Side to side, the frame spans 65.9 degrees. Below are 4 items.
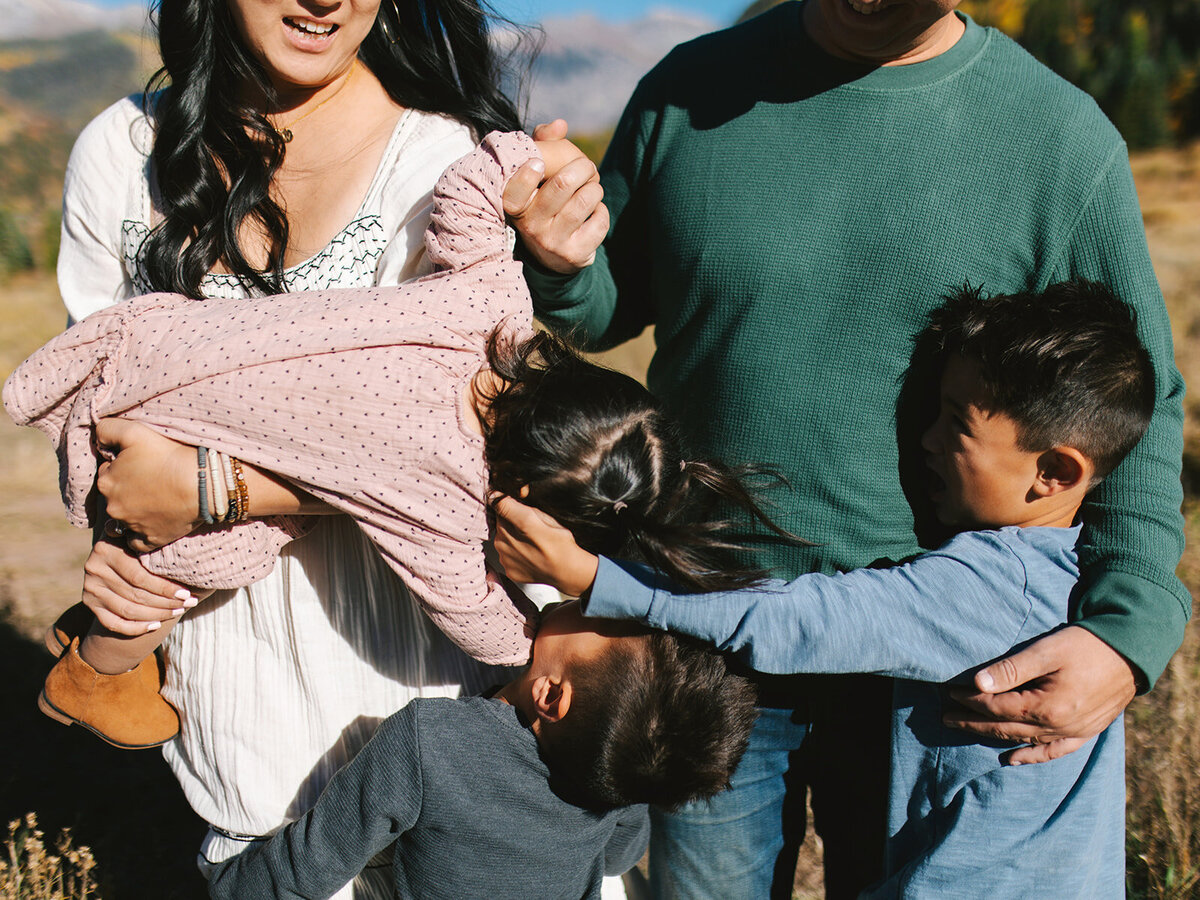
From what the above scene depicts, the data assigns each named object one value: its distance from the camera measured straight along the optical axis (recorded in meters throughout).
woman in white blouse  1.67
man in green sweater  1.63
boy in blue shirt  1.56
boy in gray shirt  1.61
